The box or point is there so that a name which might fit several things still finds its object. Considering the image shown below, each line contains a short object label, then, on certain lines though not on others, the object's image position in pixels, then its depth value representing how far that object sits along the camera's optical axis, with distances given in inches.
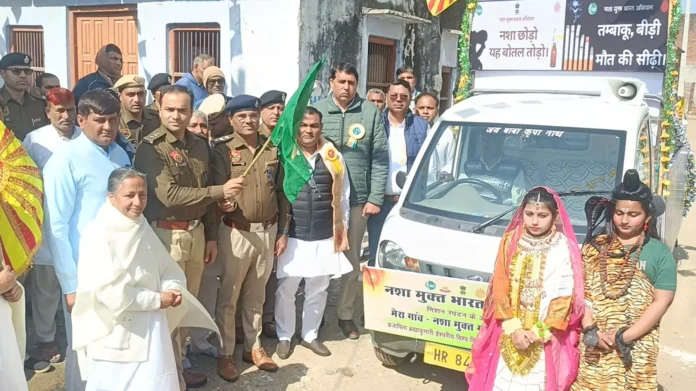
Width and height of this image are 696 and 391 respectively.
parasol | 113.0
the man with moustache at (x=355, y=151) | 202.7
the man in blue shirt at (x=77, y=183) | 135.7
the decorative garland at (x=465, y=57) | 250.1
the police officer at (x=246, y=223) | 168.2
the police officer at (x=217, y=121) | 206.5
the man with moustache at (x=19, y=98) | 217.8
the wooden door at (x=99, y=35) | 419.3
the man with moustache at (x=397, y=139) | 213.5
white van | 155.9
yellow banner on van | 145.4
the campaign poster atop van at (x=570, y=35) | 223.6
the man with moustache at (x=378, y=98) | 263.3
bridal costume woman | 122.7
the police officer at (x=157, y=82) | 238.4
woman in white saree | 121.1
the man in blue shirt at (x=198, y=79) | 291.8
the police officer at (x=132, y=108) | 195.8
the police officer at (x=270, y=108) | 188.2
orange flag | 416.2
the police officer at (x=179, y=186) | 149.0
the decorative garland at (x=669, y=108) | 221.8
